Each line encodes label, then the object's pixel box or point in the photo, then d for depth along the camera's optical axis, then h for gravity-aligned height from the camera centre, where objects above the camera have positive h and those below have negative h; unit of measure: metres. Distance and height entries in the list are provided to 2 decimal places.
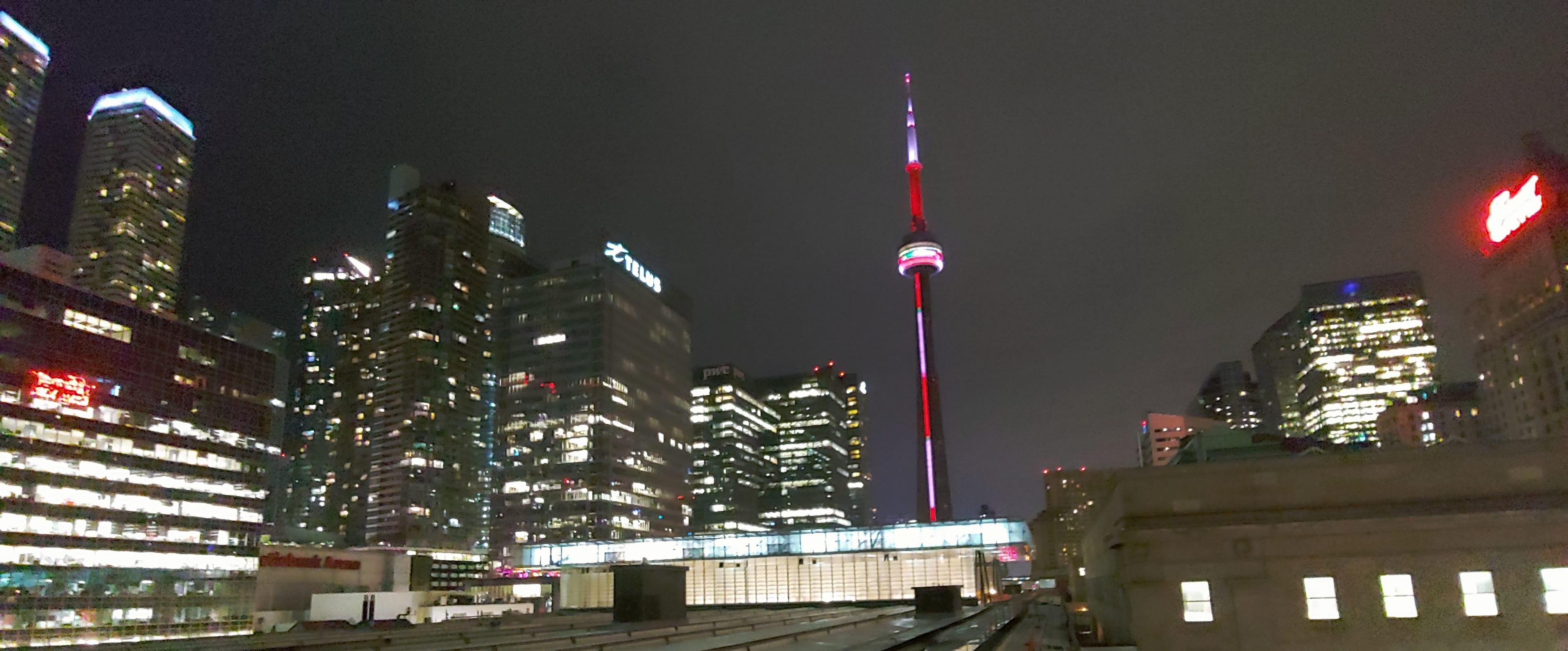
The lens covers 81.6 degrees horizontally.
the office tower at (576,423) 187.62 +23.84
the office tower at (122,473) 96.38 +9.05
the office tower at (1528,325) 132.12 +28.96
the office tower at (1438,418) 165.75 +18.15
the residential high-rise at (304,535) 160.75 +2.03
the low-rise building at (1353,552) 23.14 -0.87
